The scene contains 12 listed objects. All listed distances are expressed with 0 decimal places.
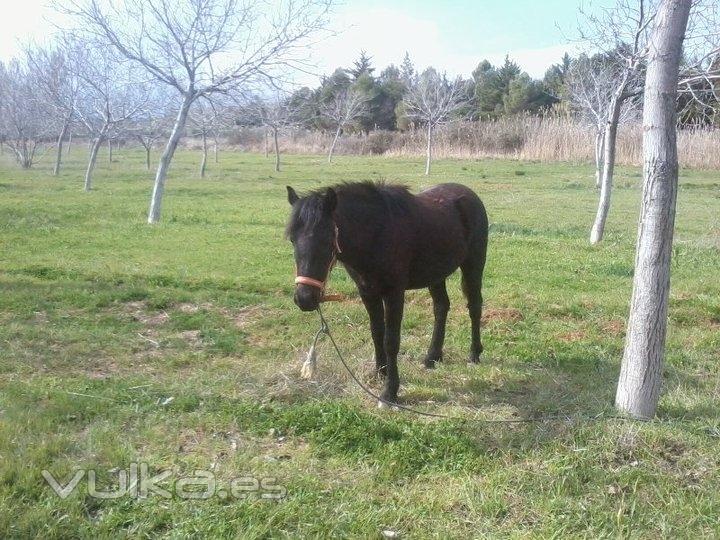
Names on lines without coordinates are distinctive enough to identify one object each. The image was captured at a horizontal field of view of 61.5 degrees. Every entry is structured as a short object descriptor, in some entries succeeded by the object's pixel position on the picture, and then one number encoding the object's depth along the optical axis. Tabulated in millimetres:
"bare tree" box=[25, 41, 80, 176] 28562
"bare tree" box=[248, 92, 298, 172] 17172
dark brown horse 4242
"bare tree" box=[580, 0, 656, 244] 9797
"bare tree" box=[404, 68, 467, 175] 35188
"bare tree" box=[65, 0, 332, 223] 15883
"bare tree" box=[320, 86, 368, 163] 44906
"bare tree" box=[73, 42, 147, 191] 23688
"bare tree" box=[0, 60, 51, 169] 35906
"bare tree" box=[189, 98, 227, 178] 17728
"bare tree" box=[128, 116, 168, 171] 27750
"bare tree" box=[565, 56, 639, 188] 18547
